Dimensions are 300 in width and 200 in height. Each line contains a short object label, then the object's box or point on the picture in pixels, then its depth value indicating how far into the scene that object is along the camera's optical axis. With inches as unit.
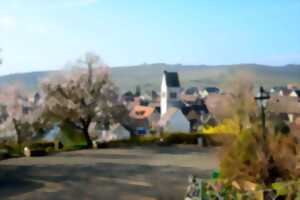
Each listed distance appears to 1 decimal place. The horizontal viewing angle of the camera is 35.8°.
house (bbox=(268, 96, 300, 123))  2267.2
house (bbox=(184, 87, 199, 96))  5339.6
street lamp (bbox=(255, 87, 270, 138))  515.6
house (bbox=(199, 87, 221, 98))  5301.2
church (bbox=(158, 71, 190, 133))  3059.3
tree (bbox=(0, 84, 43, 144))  1491.1
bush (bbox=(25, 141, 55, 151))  1183.2
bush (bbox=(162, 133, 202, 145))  1218.6
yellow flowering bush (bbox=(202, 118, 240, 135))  1282.2
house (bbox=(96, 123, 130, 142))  2261.4
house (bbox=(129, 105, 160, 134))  2636.6
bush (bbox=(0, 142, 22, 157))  1030.0
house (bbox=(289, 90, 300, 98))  3634.4
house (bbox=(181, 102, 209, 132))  2682.1
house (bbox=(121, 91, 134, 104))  4200.3
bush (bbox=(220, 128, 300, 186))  424.5
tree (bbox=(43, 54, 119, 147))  1235.2
